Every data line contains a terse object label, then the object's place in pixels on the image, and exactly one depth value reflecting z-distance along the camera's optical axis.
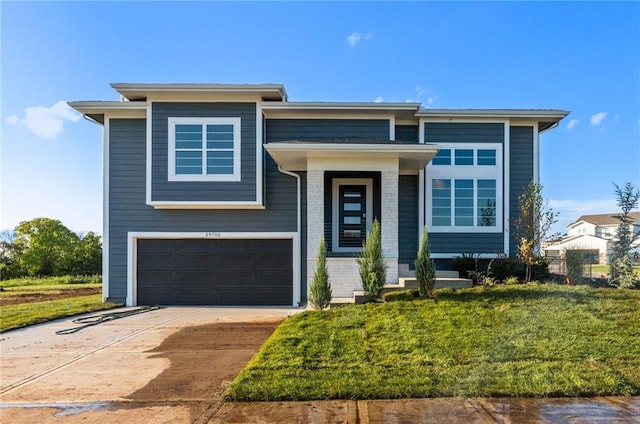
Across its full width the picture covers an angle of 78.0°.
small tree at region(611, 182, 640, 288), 9.34
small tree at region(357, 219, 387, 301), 7.99
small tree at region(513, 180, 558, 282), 9.27
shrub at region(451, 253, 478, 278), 10.40
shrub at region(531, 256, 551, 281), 10.01
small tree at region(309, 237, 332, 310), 8.00
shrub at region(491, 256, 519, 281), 10.15
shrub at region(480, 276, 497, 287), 8.96
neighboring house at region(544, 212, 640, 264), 43.52
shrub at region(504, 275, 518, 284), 8.98
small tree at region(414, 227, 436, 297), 7.81
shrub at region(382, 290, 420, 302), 7.74
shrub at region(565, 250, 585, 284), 9.67
